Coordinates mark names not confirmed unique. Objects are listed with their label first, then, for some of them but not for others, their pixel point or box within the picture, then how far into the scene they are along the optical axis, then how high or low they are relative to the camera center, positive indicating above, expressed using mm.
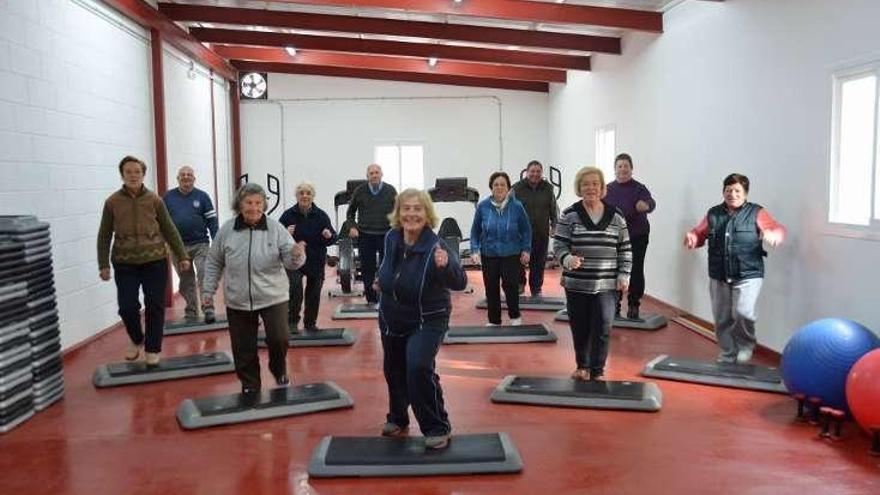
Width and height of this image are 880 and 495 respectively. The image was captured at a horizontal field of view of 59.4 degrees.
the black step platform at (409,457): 3555 -1283
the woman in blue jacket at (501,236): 6477 -436
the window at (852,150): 4738 +189
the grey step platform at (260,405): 4289 -1258
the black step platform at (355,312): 7602 -1252
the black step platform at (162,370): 5195 -1258
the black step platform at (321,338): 6281 -1250
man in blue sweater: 7016 -294
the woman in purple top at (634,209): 6957 -238
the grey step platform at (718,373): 4863 -1257
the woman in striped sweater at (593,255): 4617 -432
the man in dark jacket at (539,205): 7906 -218
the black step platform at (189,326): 6945 -1263
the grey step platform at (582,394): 4496 -1261
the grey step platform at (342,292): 9102 -1262
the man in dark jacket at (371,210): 7295 -237
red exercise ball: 3693 -1024
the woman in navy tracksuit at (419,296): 3582 -520
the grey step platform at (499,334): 6375 -1257
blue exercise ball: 4074 -937
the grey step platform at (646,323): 6828 -1251
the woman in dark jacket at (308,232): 6211 -366
